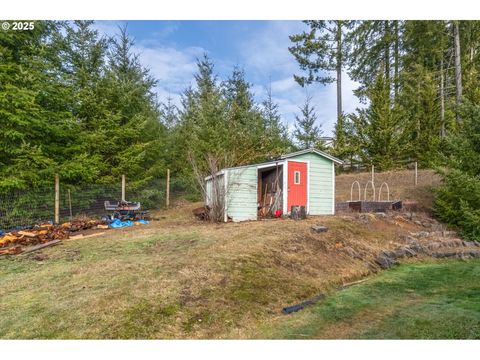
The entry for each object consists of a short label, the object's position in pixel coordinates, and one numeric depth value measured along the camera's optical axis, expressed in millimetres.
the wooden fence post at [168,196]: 11977
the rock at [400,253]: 5536
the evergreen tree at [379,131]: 13344
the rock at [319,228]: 5887
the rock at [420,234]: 6760
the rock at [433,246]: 5996
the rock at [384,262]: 5028
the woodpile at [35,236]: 5662
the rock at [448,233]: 7055
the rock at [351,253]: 5112
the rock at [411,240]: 6199
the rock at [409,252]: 5625
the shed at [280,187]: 8117
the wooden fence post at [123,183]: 9836
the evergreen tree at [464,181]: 6926
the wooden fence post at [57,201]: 7937
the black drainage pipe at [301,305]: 3168
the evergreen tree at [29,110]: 7586
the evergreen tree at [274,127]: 14406
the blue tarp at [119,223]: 7990
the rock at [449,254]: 5695
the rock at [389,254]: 5405
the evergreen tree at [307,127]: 17195
